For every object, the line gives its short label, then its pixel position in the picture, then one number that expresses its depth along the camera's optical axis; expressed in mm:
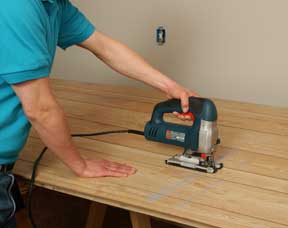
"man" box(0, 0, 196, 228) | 1568
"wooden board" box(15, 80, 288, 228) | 1628
